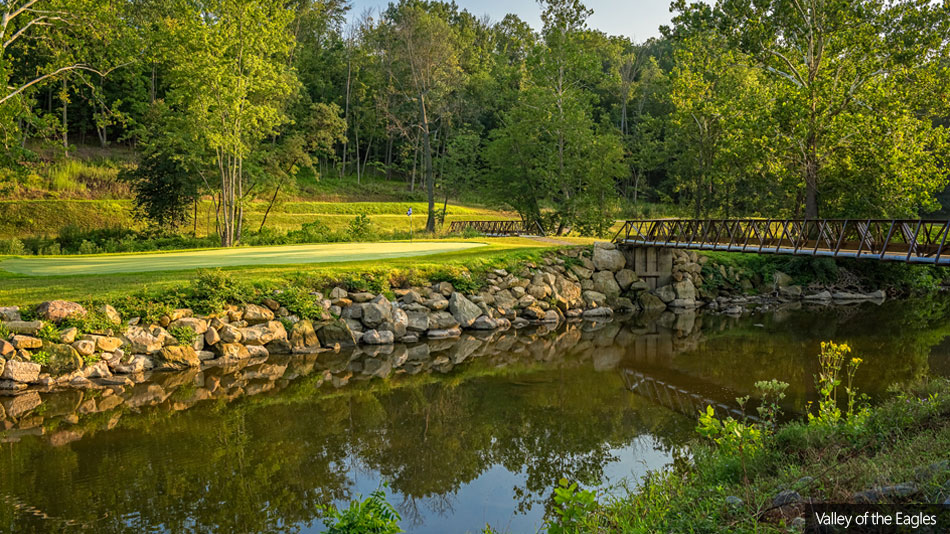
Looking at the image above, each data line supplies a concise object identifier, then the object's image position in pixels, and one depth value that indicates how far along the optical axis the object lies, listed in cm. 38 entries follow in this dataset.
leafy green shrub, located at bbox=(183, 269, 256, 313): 1627
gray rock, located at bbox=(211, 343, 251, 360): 1567
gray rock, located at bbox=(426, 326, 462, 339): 1936
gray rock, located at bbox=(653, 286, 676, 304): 2648
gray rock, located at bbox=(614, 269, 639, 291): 2619
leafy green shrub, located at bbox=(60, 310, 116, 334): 1399
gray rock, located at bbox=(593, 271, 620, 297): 2552
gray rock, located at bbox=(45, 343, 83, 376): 1326
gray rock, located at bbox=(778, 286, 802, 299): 2866
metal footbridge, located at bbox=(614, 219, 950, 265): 1630
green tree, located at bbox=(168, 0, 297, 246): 2875
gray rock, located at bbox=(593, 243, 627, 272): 2609
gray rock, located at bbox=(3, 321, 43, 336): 1341
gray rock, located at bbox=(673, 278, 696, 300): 2667
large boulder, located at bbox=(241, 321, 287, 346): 1648
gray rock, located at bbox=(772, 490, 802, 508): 548
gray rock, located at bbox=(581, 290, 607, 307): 2461
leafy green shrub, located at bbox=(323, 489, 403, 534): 590
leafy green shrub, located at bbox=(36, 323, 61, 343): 1355
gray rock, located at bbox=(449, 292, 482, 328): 2038
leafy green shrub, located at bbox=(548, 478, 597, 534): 549
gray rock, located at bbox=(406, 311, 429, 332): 1920
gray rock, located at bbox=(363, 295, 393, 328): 1859
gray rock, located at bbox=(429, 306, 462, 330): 1966
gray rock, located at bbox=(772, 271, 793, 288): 2925
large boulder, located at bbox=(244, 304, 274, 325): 1691
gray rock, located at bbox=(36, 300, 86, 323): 1393
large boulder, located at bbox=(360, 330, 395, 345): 1800
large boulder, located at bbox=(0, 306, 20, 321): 1370
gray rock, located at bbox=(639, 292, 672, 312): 2577
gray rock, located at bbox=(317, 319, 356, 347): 1753
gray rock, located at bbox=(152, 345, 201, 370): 1462
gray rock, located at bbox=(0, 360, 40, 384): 1277
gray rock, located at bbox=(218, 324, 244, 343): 1599
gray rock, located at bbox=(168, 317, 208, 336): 1547
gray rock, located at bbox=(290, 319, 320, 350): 1698
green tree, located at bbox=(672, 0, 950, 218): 2517
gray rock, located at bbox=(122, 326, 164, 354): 1455
